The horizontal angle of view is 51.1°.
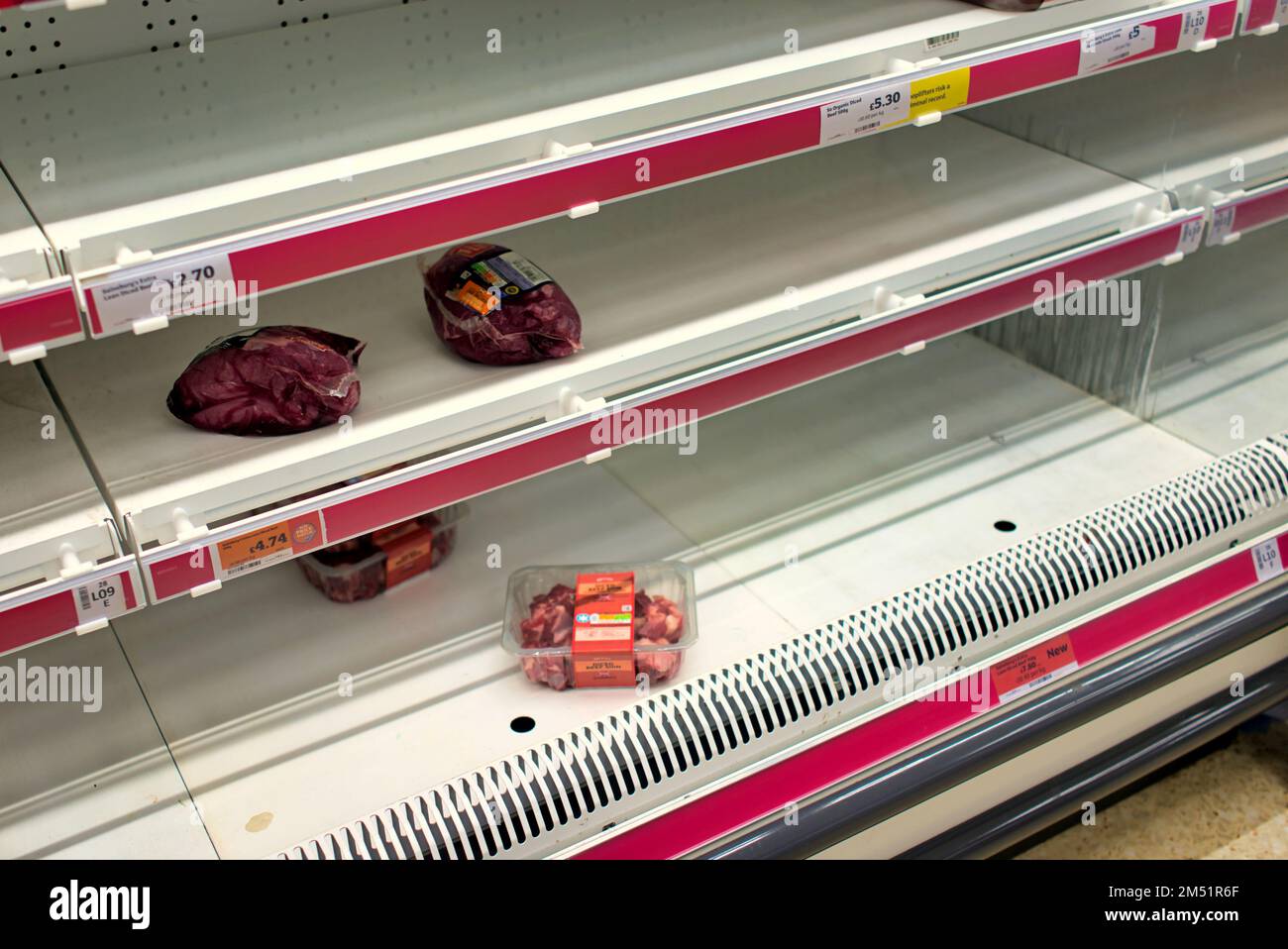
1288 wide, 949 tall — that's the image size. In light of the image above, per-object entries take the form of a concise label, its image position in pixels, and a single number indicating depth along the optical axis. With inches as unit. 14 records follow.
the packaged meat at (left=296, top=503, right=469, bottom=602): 94.7
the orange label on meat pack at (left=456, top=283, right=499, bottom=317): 79.0
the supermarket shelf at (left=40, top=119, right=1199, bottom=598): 73.9
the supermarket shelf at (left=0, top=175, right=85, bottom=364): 59.4
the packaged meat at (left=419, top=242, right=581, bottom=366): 79.7
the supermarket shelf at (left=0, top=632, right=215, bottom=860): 78.8
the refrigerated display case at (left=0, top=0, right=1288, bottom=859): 71.1
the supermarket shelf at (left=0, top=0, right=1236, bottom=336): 65.6
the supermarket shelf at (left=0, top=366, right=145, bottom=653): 66.7
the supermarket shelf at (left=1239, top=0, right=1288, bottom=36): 94.0
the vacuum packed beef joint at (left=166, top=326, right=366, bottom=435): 74.5
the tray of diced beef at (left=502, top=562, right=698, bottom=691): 88.1
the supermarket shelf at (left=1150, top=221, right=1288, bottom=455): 117.9
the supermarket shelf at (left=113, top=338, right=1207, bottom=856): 84.4
